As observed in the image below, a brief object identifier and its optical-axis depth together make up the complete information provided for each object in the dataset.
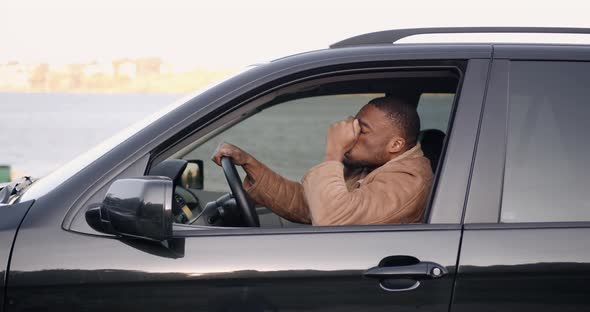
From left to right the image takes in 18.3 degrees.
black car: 4.88
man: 5.66
